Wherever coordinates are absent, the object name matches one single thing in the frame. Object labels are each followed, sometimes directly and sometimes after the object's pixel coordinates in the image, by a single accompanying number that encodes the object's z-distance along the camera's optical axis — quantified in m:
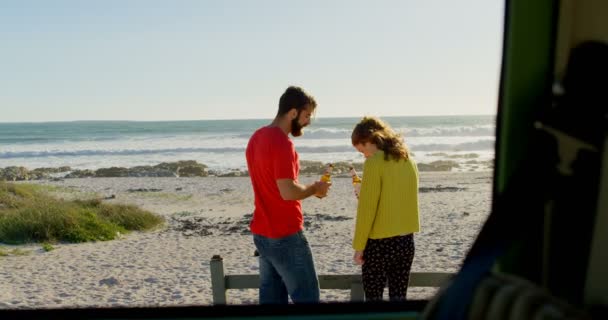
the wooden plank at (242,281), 3.72
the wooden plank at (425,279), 3.69
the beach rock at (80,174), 25.64
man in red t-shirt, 3.04
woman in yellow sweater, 3.23
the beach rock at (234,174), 23.74
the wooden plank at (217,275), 3.69
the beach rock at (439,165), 25.33
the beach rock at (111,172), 26.09
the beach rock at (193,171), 24.78
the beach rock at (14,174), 26.92
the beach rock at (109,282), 8.70
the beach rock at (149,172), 25.56
